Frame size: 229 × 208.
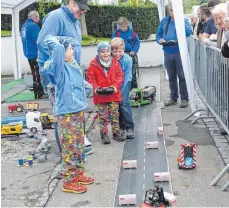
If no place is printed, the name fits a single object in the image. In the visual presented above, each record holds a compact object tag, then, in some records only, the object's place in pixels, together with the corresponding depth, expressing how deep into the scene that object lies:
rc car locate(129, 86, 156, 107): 9.84
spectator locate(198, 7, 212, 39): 9.61
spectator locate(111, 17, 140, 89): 10.43
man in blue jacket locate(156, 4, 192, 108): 9.46
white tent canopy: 14.35
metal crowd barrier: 6.27
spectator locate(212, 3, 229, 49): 6.55
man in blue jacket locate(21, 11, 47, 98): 11.43
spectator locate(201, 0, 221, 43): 8.52
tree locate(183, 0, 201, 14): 44.02
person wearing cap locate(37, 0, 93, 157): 5.10
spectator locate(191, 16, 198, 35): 15.77
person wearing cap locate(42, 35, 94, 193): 4.68
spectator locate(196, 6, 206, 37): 10.37
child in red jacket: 6.92
